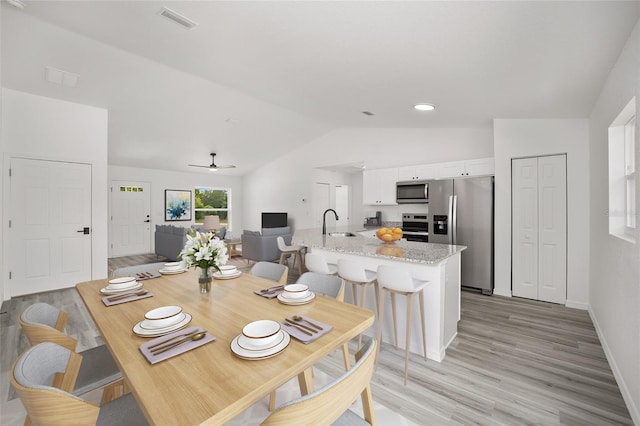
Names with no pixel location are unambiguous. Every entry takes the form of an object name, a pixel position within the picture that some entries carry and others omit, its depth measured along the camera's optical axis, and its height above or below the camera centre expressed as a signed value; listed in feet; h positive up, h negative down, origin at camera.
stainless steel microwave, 16.87 +1.27
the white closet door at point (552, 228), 12.57 -0.64
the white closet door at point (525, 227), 13.21 -0.63
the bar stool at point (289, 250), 17.65 -2.32
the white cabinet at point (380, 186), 19.10 +1.84
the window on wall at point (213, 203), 30.96 +1.03
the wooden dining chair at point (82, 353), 4.60 -2.67
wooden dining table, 2.79 -1.79
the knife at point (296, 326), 4.23 -1.73
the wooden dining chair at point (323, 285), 6.53 -1.75
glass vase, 6.06 -1.43
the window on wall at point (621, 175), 7.65 +1.07
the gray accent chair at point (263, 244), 20.34 -2.22
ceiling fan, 23.90 +4.55
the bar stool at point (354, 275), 8.43 -1.84
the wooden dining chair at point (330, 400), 2.56 -1.81
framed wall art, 28.32 +0.75
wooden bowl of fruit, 10.58 -0.80
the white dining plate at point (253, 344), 3.66 -1.70
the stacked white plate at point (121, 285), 6.00 -1.58
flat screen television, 27.40 -0.69
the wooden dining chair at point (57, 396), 2.91 -2.05
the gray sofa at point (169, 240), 21.30 -2.13
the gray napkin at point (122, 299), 5.36 -1.68
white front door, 25.13 -0.51
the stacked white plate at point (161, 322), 4.17 -1.67
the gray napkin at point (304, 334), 4.02 -1.74
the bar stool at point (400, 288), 7.66 -2.05
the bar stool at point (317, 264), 9.29 -1.67
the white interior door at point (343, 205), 28.26 +0.78
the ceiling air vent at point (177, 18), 7.64 +5.27
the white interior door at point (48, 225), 13.55 -0.66
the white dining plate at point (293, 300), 5.48 -1.67
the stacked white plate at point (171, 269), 7.66 -1.53
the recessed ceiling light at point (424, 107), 11.91 +4.40
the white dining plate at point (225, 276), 7.31 -1.62
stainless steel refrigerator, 14.24 -0.43
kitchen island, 8.33 -1.90
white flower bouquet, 5.80 -0.80
